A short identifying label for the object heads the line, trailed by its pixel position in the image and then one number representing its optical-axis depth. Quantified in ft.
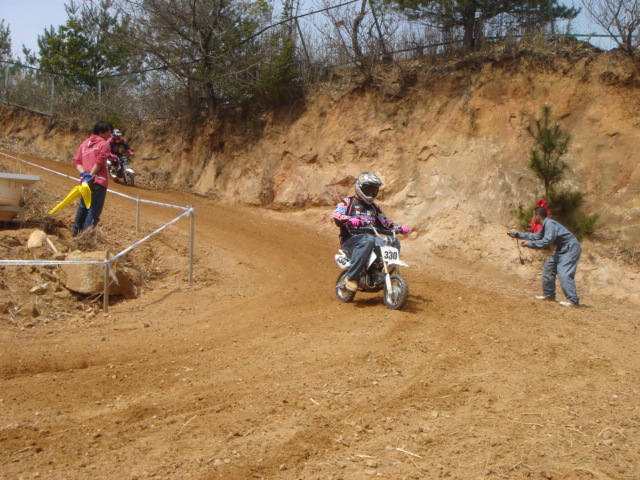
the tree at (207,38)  62.23
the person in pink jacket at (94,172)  30.48
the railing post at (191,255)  29.76
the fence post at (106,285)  24.32
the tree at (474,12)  48.52
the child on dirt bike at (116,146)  60.44
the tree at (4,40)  101.65
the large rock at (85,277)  25.13
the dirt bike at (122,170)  61.36
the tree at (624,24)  42.34
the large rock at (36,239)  27.58
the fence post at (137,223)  36.33
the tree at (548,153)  40.65
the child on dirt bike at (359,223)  26.32
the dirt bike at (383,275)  25.30
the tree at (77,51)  92.43
